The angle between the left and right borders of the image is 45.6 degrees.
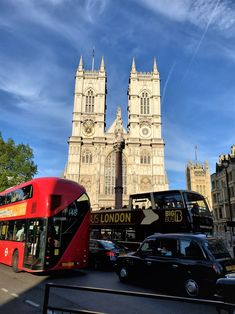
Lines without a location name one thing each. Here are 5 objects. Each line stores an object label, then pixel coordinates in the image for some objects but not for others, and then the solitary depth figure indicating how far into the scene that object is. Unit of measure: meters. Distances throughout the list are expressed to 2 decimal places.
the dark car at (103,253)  12.74
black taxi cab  7.27
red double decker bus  9.99
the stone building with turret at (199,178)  107.94
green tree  29.64
